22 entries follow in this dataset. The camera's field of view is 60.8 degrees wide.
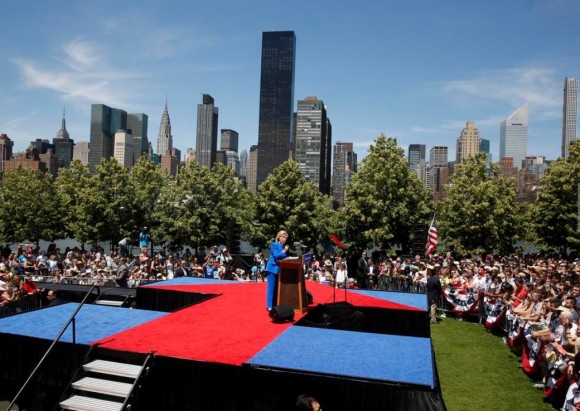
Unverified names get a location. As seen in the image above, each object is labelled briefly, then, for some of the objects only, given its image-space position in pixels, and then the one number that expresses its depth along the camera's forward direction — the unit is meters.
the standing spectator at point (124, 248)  22.97
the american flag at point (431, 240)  26.44
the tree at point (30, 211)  50.12
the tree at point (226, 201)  45.88
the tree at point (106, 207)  44.66
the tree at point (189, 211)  44.91
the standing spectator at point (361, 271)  21.09
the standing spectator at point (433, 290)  17.90
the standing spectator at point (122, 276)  19.59
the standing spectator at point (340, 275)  21.10
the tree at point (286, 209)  43.31
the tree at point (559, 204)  40.91
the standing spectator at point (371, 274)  22.97
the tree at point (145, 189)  46.25
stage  6.98
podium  10.94
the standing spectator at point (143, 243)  27.08
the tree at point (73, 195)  45.63
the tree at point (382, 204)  40.34
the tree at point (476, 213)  42.22
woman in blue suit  10.98
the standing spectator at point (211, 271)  23.25
